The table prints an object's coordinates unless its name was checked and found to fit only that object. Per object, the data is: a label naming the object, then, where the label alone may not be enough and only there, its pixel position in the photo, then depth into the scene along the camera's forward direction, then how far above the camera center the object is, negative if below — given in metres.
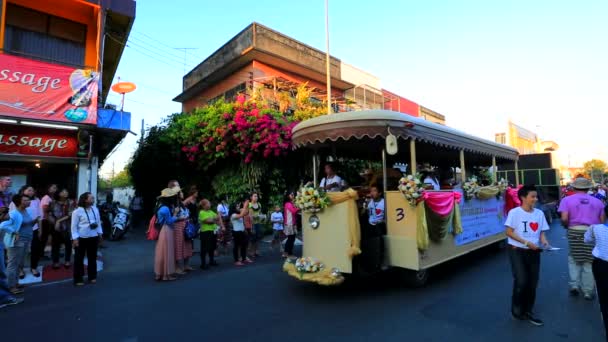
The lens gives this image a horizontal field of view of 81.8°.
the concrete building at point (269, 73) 17.77 +6.87
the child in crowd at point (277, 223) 10.16 -0.89
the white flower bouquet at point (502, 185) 8.85 +0.11
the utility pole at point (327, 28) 15.49 +7.43
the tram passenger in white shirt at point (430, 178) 6.54 +0.23
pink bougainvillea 11.97 +2.11
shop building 9.43 +2.89
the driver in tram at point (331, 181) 6.30 +0.19
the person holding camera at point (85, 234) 6.31 -0.70
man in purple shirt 5.01 -0.54
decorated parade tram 5.33 -0.41
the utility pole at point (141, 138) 17.08 +2.75
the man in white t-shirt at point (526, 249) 4.14 -0.71
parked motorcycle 12.45 -0.97
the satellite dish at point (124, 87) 10.53 +3.25
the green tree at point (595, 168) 45.14 +2.86
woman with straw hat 6.76 -0.96
